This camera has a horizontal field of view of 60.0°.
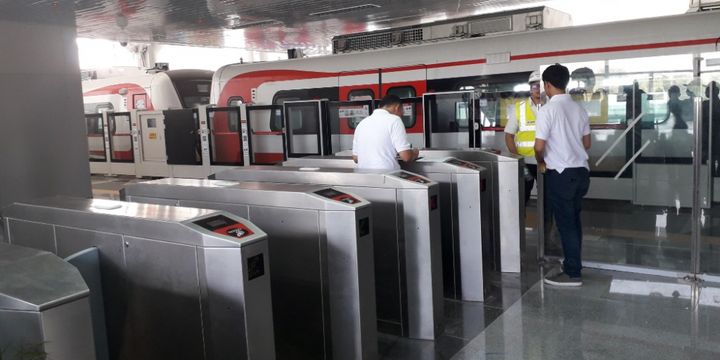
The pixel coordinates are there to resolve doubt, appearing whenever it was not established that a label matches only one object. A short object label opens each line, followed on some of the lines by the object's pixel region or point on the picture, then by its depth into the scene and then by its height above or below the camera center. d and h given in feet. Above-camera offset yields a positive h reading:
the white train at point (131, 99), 50.39 +1.89
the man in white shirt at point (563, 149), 17.22 -1.30
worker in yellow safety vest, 22.68 -0.78
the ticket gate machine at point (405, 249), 14.25 -3.23
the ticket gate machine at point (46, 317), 6.47 -1.99
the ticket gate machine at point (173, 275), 9.29 -2.42
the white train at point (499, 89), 19.77 +0.79
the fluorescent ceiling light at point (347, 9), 34.47 +5.82
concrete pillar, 23.07 +0.84
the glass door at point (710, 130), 18.13 -1.01
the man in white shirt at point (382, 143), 17.22 -0.88
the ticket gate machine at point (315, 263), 12.21 -2.99
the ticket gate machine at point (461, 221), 16.85 -3.12
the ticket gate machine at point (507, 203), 19.35 -3.05
